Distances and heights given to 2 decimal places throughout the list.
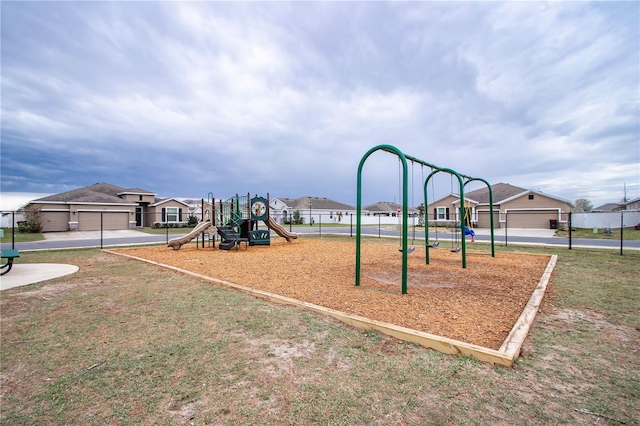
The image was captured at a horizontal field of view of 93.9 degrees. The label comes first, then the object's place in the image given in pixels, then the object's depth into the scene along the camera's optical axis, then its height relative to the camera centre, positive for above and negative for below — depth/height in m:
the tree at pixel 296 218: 47.94 -0.43
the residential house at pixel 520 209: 30.17 +0.45
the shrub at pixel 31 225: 26.46 -0.59
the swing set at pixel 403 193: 5.70 +0.45
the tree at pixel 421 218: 41.22 -0.66
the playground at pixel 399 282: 4.32 -1.54
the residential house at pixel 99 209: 28.38 +0.88
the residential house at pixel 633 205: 42.56 +1.03
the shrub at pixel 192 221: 36.81 -0.55
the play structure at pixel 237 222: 14.34 -0.28
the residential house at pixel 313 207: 51.80 +1.66
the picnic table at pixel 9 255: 7.53 -0.93
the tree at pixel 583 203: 70.36 +2.18
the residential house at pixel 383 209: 62.94 +1.26
